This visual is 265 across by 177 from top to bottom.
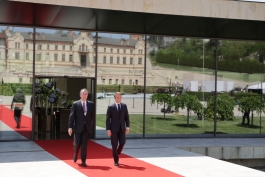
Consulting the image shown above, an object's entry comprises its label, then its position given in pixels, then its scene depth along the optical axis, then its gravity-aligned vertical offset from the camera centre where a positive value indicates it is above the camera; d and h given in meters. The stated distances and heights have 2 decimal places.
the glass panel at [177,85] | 16.23 -0.05
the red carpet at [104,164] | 9.91 -1.76
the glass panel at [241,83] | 16.95 +0.05
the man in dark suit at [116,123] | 10.60 -0.85
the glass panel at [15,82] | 14.79 -0.01
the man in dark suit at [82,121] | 10.45 -0.80
